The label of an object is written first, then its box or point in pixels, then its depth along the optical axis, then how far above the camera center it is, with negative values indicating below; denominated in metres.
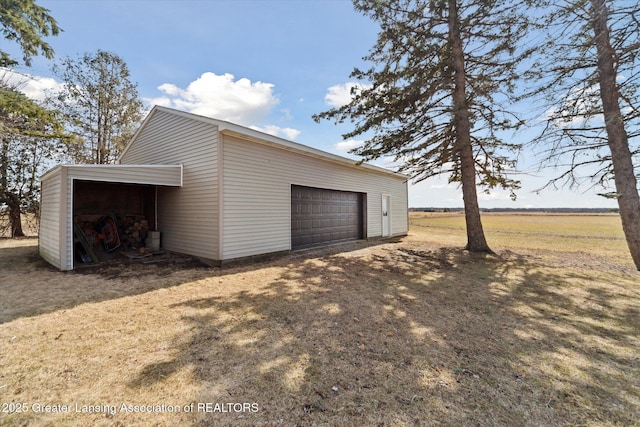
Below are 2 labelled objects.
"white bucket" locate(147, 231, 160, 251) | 8.32 -0.81
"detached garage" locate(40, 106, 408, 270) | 6.53 +0.74
